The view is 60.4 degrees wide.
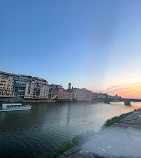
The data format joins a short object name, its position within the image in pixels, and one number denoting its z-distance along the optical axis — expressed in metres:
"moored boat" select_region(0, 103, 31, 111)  33.17
